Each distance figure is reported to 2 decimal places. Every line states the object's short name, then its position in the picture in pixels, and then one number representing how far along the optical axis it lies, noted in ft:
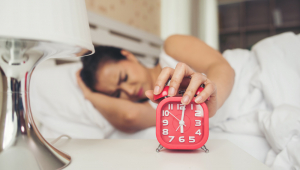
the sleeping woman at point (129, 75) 3.65
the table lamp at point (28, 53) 1.15
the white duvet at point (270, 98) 2.23
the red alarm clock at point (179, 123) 1.69
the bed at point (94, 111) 2.69
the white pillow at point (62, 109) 3.60
